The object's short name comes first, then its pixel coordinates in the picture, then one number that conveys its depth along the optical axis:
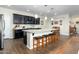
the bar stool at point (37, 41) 2.77
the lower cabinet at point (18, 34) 4.21
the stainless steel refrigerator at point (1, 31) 2.52
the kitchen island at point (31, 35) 2.72
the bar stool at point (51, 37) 3.78
